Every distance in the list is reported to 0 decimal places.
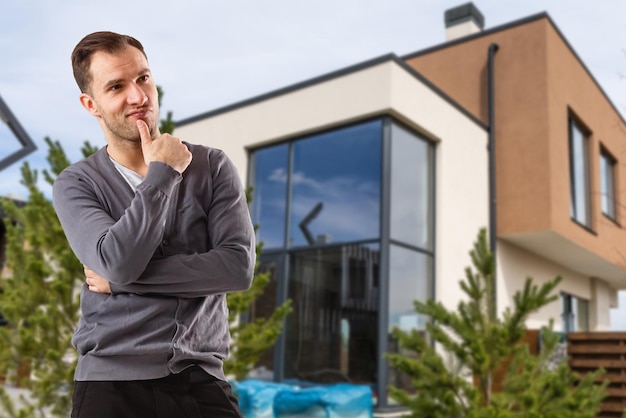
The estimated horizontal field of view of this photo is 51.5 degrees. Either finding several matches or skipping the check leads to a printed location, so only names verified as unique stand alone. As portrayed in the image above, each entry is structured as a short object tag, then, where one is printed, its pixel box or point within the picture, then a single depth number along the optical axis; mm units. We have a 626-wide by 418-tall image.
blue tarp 5949
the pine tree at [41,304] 4039
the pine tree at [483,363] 4391
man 990
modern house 7844
